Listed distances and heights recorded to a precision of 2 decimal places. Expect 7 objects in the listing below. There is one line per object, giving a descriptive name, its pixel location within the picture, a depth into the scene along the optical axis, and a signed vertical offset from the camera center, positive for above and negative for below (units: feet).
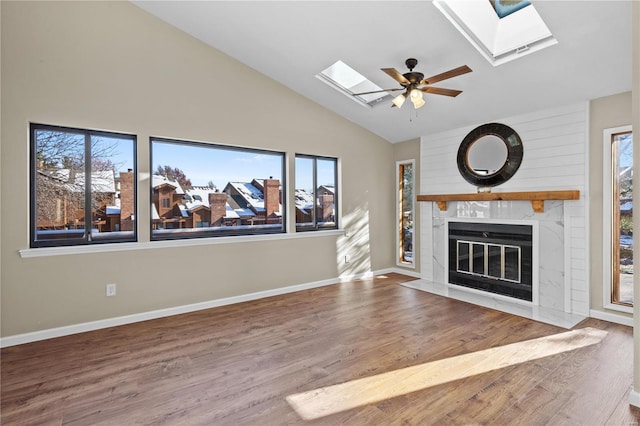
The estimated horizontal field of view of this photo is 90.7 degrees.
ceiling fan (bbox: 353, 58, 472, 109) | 10.71 +4.32
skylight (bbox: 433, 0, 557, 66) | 9.79 +6.00
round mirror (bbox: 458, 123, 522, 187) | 14.33 +2.69
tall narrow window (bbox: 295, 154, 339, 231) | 16.74 +1.06
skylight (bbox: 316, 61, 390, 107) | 14.39 +6.14
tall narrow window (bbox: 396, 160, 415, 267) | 19.66 -0.06
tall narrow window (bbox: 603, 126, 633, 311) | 11.63 -0.30
